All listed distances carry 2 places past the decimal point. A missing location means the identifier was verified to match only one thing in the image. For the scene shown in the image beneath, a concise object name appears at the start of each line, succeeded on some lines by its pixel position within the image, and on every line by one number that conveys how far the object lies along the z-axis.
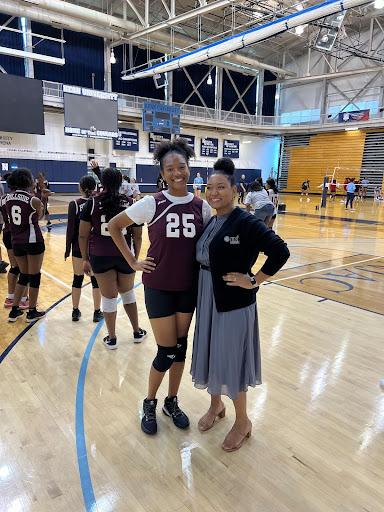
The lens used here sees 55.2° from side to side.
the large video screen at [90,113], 19.23
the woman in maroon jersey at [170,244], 2.10
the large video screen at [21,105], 17.69
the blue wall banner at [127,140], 22.96
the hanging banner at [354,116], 24.42
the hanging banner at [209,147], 27.42
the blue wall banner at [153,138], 24.48
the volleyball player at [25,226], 3.73
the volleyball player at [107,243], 3.14
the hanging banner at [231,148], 28.72
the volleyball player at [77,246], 3.84
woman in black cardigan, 1.92
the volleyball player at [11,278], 4.51
